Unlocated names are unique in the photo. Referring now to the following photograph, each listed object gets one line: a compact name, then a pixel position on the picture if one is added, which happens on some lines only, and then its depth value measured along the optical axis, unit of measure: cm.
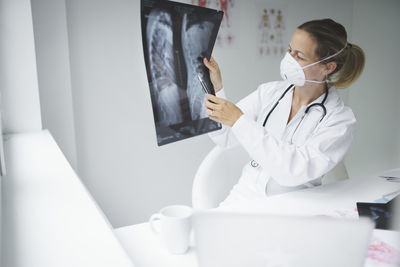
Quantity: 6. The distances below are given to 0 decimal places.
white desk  80
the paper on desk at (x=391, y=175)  140
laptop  39
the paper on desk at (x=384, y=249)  78
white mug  79
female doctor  125
